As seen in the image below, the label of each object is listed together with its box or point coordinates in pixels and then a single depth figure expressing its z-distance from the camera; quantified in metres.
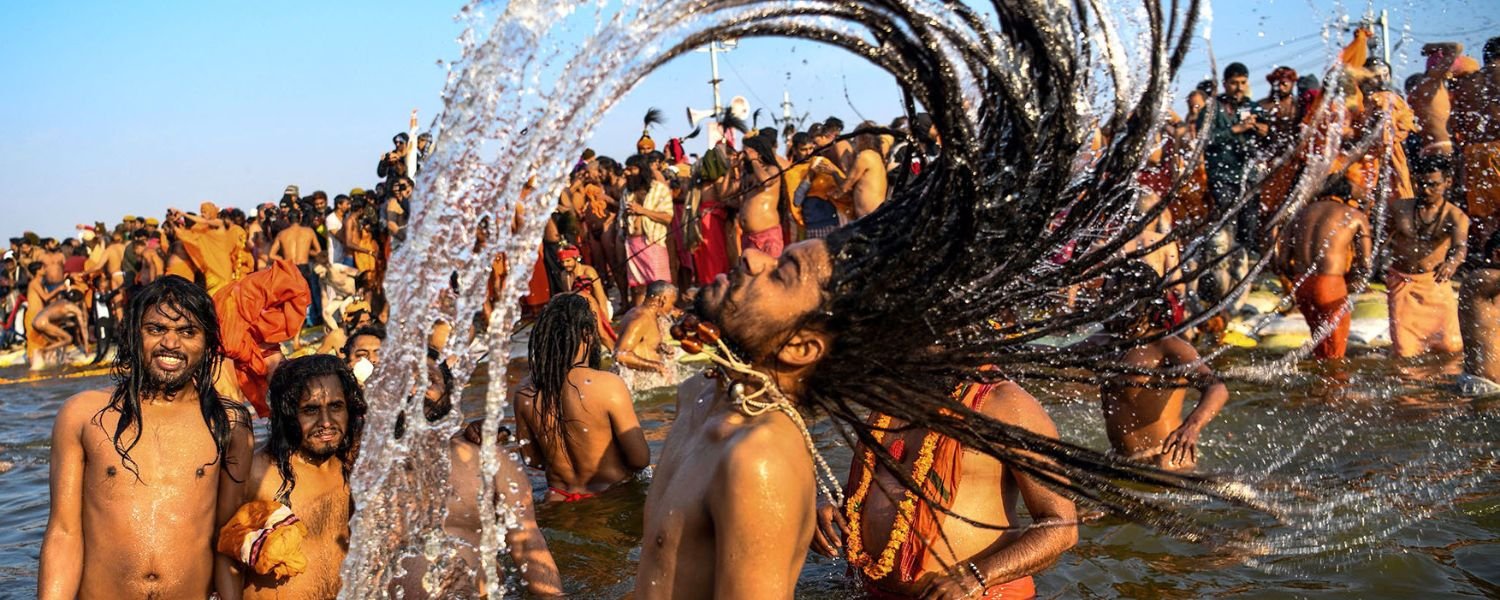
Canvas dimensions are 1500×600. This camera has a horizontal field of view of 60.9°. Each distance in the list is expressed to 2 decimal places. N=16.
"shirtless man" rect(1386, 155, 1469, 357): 8.30
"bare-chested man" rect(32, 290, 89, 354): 17.31
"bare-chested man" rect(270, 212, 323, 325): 15.80
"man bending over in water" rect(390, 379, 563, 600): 4.22
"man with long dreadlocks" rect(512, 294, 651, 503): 5.87
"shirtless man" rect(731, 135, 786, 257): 10.76
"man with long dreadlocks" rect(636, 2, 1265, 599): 2.49
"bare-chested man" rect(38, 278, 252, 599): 3.94
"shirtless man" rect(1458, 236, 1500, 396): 7.43
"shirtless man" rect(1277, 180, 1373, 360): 8.70
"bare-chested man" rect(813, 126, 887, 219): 10.05
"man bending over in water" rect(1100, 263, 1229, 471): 5.34
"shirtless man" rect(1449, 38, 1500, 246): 8.21
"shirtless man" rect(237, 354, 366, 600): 4.23
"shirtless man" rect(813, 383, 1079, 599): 3.36
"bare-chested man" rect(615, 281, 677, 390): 9.31
